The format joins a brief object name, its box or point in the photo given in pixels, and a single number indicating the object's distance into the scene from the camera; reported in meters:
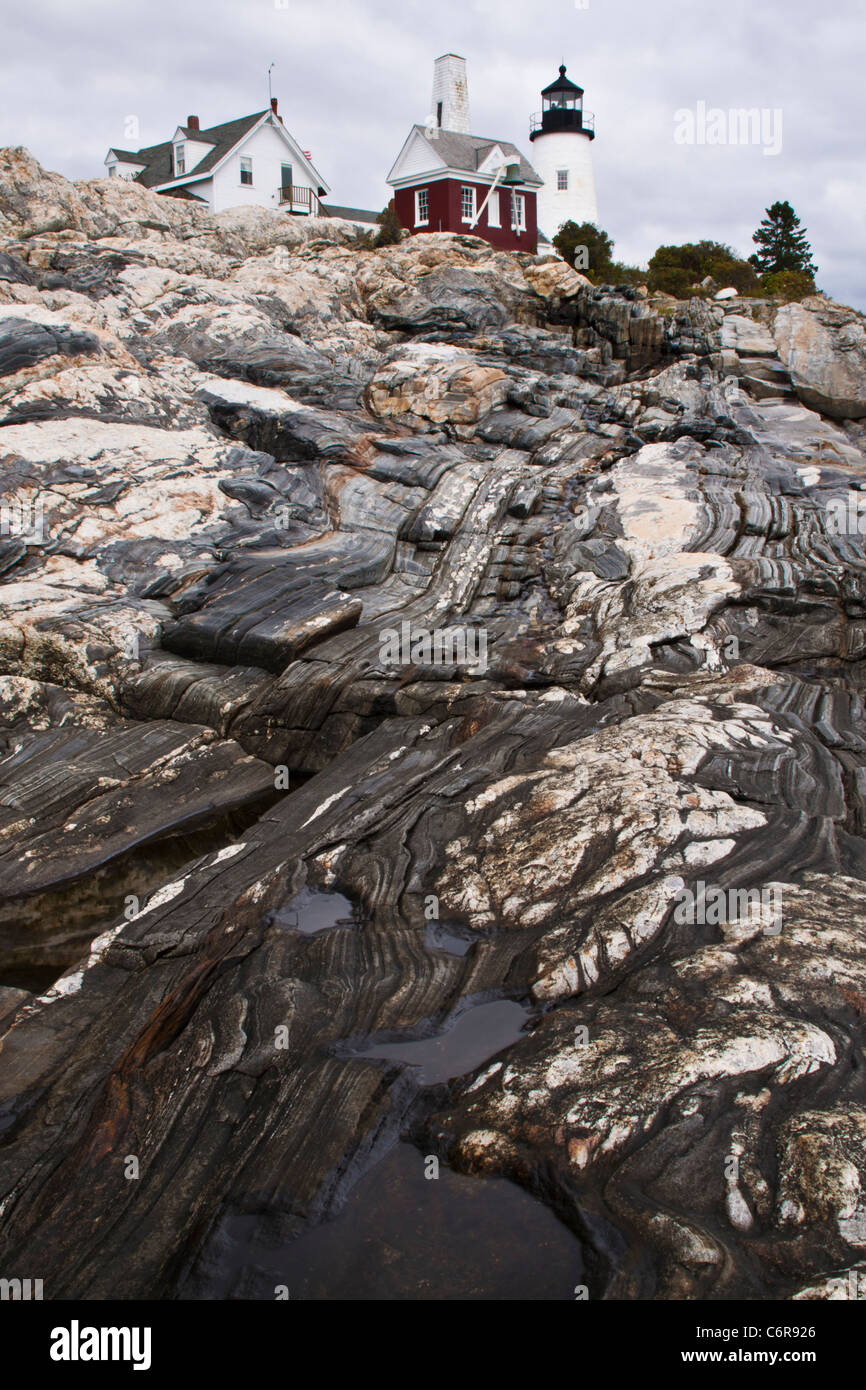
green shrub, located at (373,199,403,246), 46.34
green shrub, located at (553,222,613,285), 49.94
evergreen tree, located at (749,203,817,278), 57.28
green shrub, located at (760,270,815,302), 47.49
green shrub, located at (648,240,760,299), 51.47
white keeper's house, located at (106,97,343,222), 61.81
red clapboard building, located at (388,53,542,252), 59.62
